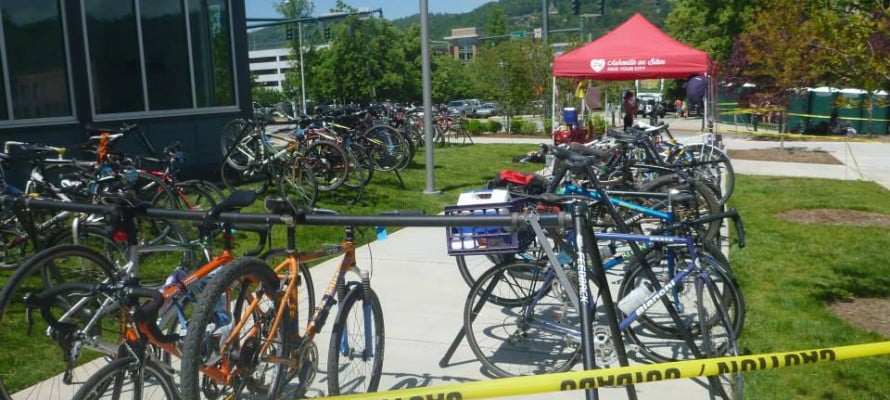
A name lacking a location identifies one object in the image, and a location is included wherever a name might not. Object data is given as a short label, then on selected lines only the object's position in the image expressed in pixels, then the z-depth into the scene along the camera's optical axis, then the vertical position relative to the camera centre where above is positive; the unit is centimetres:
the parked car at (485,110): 4995 -179
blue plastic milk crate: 440 -87
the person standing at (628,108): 1822 -68
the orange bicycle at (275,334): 301 -103
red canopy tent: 1413 +38
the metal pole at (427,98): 1141 -20
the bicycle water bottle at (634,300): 396 -110
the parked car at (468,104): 5266 -153
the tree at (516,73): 2572 +28
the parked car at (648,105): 4602 -169
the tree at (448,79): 6969 +41
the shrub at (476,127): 2822 -155
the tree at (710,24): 4338 +298
